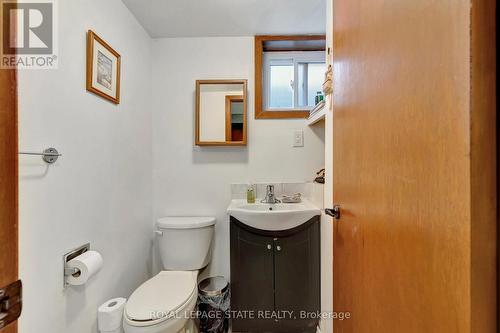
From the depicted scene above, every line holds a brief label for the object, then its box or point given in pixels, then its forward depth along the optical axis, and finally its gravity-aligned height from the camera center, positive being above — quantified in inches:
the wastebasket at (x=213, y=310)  58.0 -37.9
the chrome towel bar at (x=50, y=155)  32.5 +1.7
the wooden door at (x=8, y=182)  14.0 -1.0
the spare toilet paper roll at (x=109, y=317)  41.5 -28.4
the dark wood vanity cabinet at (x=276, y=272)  56.4 -26.9
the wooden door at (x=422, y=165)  14.4 +0.1
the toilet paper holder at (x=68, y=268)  36.5 -16.9
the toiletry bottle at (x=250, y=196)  67.2 -9.1
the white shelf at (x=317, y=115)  50.7 +12.9
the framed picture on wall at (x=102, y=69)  42.5 +20.4
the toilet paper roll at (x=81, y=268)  36.7 -17.3
